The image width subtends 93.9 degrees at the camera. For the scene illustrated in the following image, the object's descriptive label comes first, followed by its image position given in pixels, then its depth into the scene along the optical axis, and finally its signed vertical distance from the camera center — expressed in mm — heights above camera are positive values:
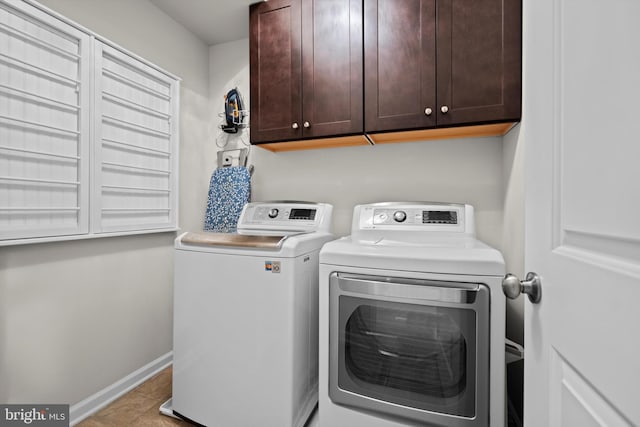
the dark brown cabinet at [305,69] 1706 +875
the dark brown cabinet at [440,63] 1410 +765
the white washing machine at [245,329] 1352 -552
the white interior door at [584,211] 354 +5
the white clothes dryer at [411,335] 1095 -484
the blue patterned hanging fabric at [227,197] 2225 +122
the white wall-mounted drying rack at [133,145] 1720 +437
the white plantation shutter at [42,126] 1336 +418
